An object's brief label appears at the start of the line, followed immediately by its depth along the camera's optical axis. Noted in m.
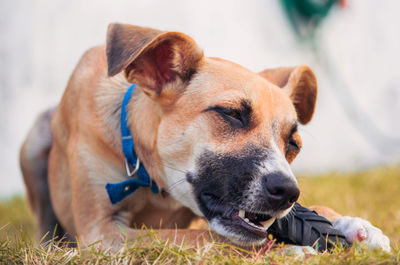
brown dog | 2.65
